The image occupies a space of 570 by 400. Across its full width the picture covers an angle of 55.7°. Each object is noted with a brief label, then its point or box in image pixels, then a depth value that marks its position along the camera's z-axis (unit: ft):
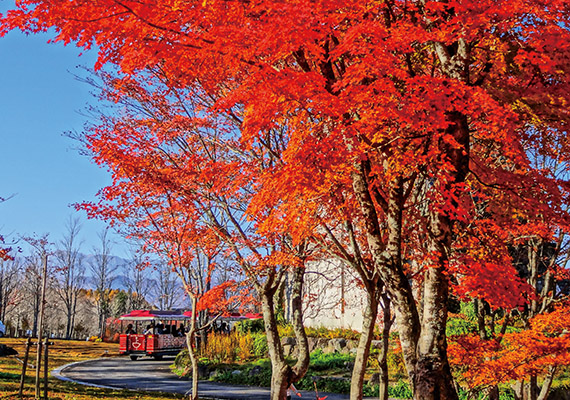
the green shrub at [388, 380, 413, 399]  54.54
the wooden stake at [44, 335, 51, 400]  36.86
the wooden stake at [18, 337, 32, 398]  38.07
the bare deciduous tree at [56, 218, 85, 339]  154.71
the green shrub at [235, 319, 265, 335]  93.52
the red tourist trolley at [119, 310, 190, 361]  102.73
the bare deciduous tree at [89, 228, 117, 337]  162.09
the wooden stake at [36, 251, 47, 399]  37.45
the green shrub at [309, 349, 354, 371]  70.08
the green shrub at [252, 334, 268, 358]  81.05
